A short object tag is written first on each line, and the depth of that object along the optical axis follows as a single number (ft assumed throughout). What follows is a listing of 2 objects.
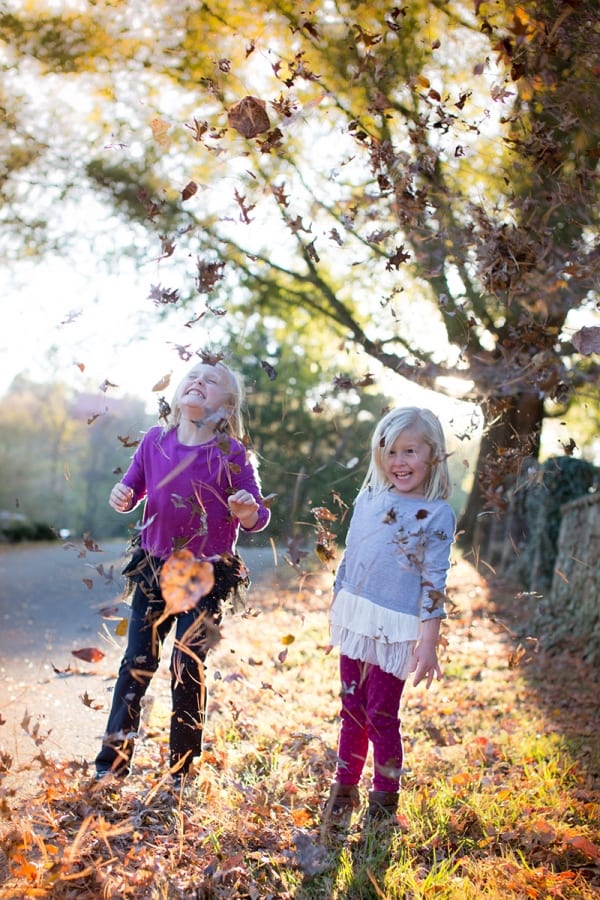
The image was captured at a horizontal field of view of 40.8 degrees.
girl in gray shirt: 9.82
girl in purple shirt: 10.21
